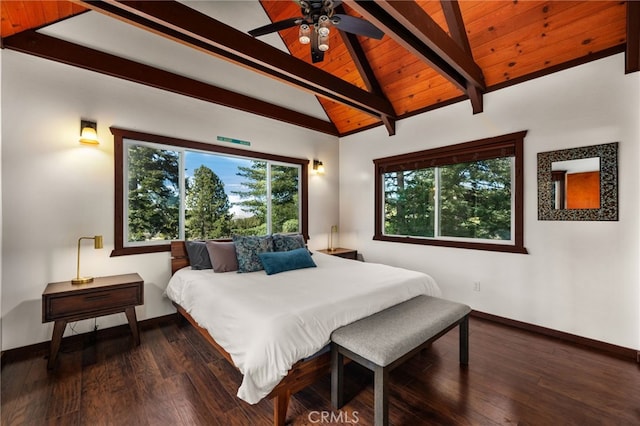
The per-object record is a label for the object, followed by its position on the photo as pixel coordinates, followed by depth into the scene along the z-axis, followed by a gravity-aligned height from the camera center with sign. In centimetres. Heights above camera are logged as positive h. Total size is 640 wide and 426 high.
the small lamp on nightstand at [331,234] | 518 -41
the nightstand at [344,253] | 460 -69
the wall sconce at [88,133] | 274 +82
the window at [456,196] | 328 +24
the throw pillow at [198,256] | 318 -51
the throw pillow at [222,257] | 305 -50
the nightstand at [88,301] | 231 -80
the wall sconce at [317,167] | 489 +83
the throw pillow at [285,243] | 353 -40
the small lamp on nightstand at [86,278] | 259 -60
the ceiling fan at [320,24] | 211 +156
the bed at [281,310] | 166 -74
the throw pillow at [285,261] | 300 -56
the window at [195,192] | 313 +29
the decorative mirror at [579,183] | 258 +29
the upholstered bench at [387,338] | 163 -86
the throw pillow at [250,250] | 307 -44
